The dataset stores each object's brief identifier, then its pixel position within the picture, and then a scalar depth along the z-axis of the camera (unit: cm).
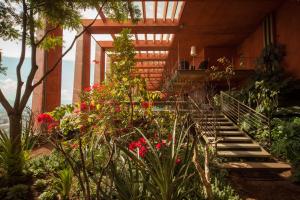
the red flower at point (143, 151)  258
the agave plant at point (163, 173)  220
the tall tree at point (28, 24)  380
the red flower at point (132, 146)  281
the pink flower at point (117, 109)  514
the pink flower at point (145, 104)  528
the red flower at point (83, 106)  535
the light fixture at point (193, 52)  1189
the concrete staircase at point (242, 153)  535
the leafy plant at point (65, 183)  309
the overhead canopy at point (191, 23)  923
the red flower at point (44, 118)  381
